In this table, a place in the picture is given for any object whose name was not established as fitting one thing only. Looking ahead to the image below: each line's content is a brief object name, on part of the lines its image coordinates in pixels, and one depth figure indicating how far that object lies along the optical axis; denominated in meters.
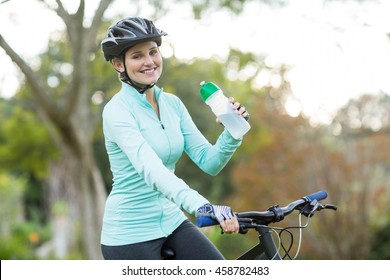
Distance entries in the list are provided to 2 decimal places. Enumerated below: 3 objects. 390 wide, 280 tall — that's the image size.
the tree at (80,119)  16.92
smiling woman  4.54
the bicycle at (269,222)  4.18
